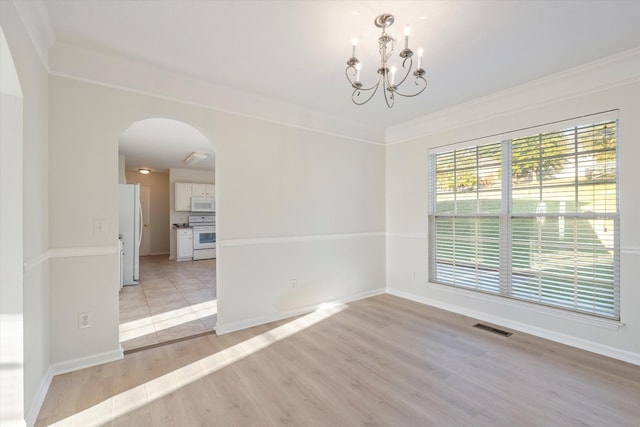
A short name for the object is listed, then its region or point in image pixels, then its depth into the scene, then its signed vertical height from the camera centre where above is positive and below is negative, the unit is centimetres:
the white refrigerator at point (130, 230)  514 -32
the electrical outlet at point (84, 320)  244 -90
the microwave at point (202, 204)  830 +23
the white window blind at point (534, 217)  274 -6
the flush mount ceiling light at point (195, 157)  635 +125
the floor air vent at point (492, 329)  311 -129
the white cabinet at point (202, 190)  836 +64
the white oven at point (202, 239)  807 -75
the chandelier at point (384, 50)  186 +129
